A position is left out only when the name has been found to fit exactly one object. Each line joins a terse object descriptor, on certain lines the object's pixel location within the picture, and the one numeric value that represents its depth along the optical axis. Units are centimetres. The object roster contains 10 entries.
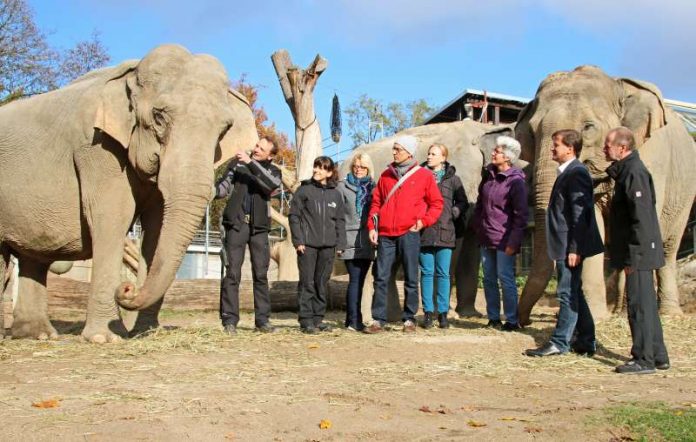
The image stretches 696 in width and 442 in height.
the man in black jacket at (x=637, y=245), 720
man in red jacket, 966
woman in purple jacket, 996
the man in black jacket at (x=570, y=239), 795
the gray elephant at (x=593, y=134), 980
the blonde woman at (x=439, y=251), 1007
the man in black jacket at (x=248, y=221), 937
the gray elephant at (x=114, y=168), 801
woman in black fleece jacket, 972
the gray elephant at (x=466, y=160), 1243
